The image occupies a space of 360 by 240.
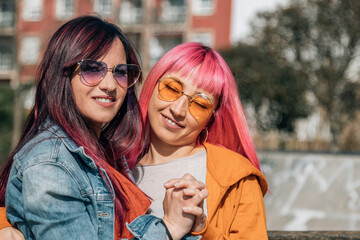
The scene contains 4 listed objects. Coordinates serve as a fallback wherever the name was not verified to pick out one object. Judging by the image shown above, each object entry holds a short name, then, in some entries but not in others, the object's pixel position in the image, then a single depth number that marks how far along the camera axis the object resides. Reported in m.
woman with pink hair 1.89
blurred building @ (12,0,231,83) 22.27
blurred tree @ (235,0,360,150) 12.23
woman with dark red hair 1.38
